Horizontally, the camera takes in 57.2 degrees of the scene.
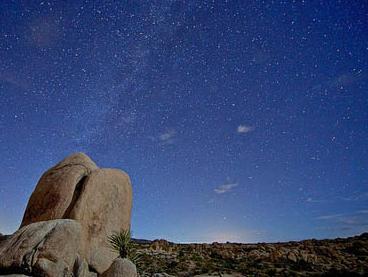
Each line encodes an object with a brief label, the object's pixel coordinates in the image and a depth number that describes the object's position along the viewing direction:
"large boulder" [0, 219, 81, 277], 11.70
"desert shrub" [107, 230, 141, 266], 15.89
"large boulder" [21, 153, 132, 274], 15.40
